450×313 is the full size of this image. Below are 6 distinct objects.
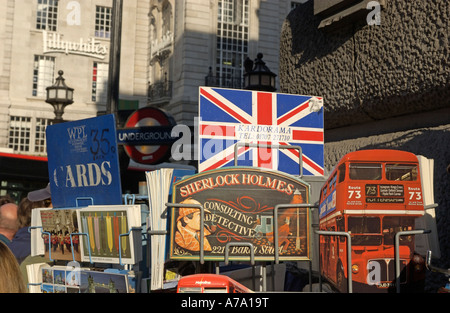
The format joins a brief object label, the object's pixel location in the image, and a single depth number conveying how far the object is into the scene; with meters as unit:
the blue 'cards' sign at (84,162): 3.32
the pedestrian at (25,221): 4.74
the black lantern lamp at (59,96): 17.83
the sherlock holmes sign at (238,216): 2.74
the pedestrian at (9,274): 2.76
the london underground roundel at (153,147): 10.02
